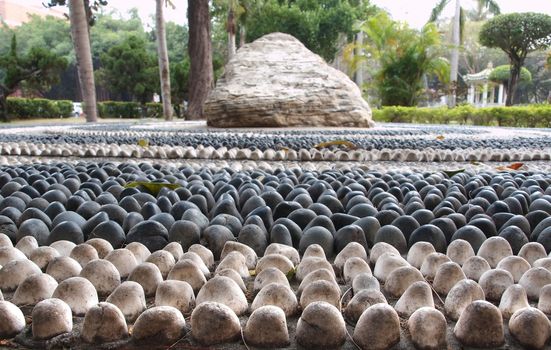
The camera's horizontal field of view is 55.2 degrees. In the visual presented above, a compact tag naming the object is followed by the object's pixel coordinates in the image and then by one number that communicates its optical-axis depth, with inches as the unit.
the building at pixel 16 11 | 1643.7
